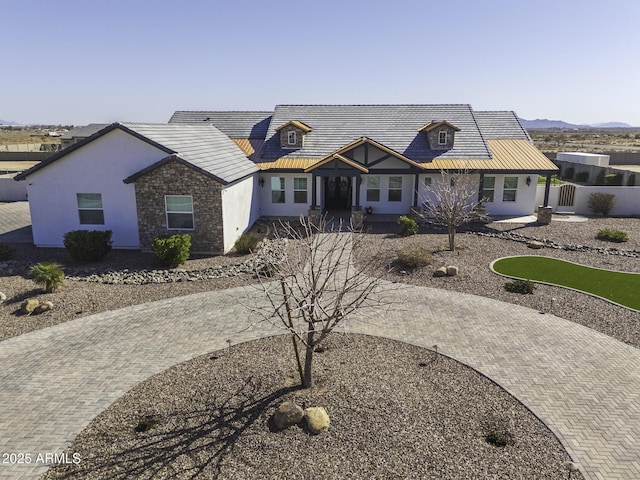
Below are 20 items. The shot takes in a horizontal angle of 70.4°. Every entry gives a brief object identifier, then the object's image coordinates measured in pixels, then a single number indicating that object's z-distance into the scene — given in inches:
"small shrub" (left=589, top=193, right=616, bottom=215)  1103.0
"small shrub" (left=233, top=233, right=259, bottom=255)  771.4
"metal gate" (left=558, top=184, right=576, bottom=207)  1131.3
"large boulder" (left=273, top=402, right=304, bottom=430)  329.1
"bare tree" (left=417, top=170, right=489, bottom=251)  772.0
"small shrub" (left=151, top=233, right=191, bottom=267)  690.8
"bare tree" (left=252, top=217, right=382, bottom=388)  334.6
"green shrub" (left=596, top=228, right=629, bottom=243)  862.5
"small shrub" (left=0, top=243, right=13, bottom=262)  721.6
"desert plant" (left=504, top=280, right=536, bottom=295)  611.8
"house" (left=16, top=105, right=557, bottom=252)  759.1
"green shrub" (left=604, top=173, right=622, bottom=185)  1430.9
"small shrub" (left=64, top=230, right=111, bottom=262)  706.8
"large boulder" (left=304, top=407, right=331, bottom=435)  323.9
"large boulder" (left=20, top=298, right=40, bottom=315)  538.0
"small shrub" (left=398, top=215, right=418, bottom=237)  903.7
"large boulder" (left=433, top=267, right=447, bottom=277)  677.9
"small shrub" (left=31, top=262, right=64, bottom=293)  582.9
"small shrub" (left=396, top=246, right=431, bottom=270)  706.2
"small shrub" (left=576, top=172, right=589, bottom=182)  1625.2
